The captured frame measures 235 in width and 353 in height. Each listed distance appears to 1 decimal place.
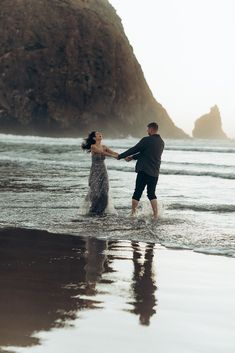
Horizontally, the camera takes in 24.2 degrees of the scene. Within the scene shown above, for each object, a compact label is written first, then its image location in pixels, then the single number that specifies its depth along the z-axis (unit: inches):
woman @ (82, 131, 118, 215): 412.2
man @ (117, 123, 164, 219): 404.2
